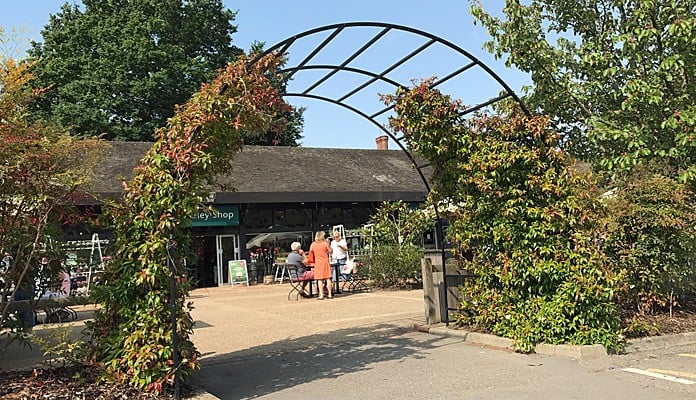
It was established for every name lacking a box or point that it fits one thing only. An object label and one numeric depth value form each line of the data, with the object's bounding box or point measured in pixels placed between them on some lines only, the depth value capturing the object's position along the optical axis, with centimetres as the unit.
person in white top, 1681
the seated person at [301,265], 1459
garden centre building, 2206
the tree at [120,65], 3259
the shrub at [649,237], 813
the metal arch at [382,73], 665
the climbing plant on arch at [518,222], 736
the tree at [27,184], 548
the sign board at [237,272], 2147
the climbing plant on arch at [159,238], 550
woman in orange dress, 1419
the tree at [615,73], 883
